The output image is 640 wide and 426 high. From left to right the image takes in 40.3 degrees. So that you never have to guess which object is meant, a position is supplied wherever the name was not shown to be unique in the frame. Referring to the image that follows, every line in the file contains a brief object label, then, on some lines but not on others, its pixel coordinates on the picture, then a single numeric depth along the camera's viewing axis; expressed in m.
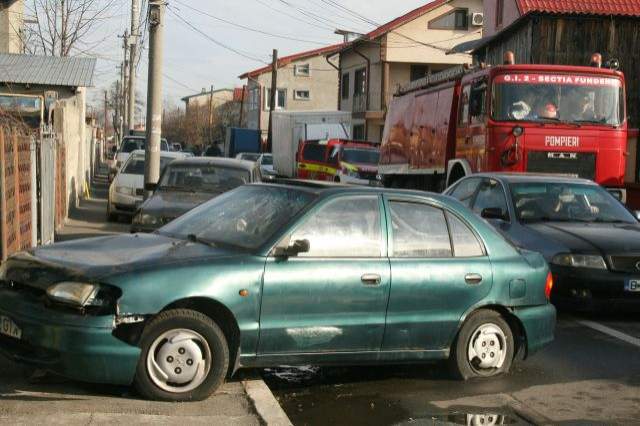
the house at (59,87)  22.30
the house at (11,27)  32.44
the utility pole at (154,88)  15.74
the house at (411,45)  45.25
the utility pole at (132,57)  35.68
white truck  33.78
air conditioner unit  45.31
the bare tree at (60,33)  27.88
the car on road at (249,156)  41.24
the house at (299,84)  71.38
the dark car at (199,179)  13.12
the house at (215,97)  121.06
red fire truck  14.55
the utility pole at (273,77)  48.19
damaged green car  5.43
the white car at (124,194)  18.50
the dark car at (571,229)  9.28
